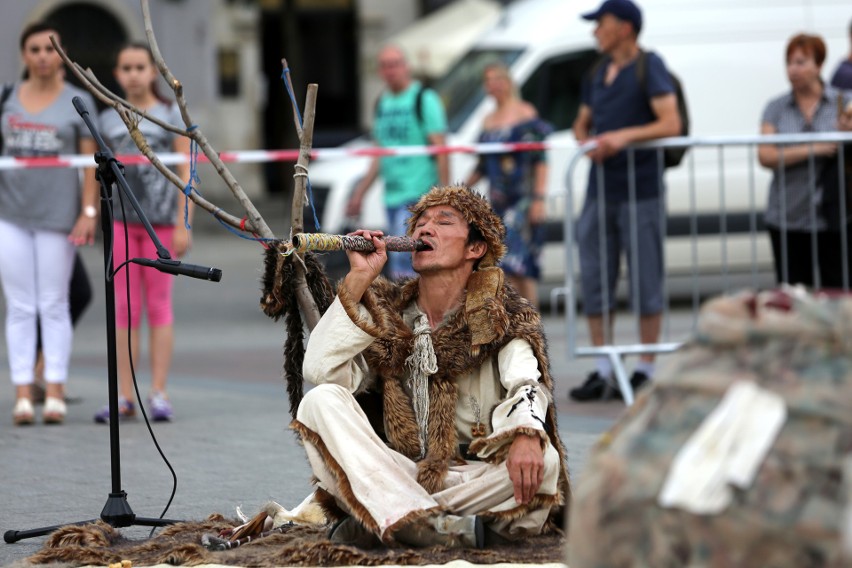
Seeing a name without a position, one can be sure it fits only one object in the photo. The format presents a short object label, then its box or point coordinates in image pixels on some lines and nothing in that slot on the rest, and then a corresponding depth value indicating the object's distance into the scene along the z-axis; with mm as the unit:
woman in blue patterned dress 21406
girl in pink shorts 15680
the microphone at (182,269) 9922
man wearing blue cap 16687
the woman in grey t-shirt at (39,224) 15844
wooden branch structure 9953
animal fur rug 9680
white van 24156
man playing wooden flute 9703
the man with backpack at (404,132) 21812
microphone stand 10656
